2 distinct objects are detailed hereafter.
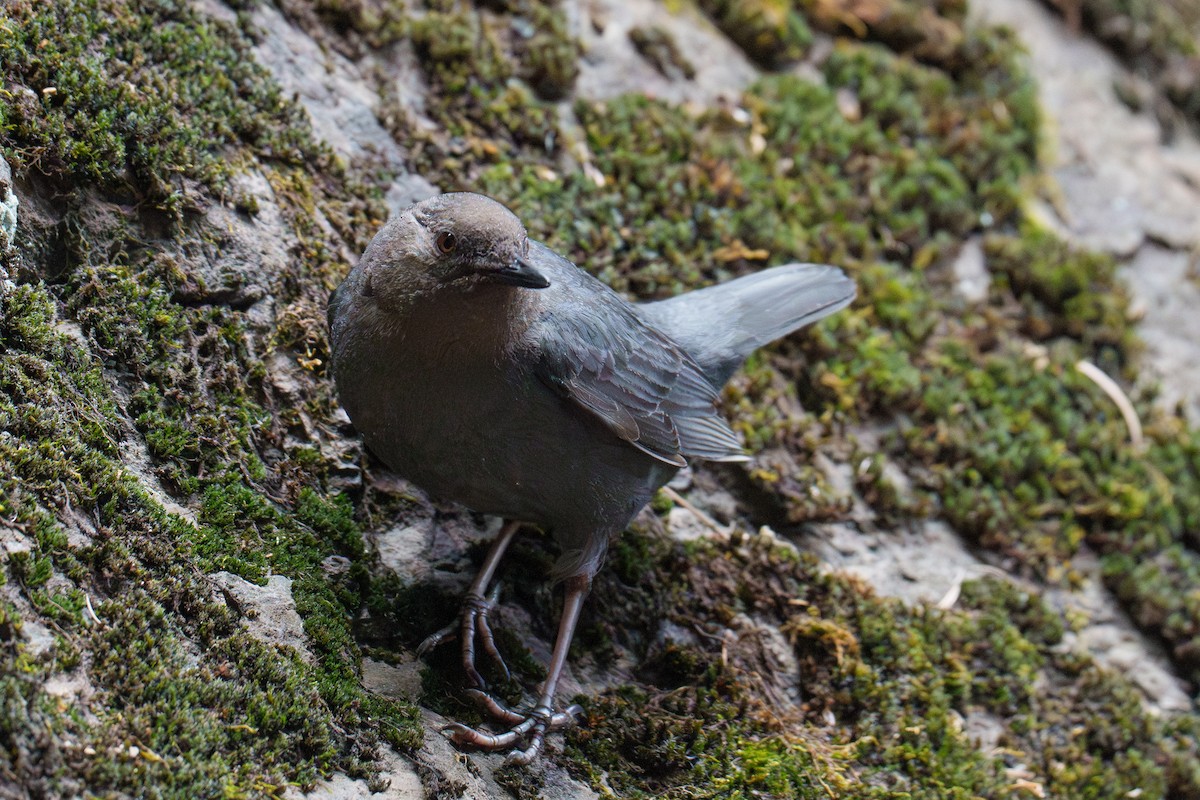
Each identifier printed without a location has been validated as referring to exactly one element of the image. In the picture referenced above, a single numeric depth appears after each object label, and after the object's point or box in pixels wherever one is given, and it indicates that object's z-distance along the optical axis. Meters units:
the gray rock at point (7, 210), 7.52
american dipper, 7.69
